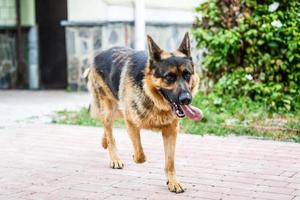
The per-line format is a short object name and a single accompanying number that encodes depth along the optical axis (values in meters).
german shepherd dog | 5.17
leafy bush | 9.79
